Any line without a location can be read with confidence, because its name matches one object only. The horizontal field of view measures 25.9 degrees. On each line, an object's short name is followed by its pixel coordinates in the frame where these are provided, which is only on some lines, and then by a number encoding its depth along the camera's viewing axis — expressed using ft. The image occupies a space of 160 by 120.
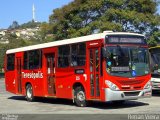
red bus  42.20
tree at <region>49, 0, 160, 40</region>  106.41
